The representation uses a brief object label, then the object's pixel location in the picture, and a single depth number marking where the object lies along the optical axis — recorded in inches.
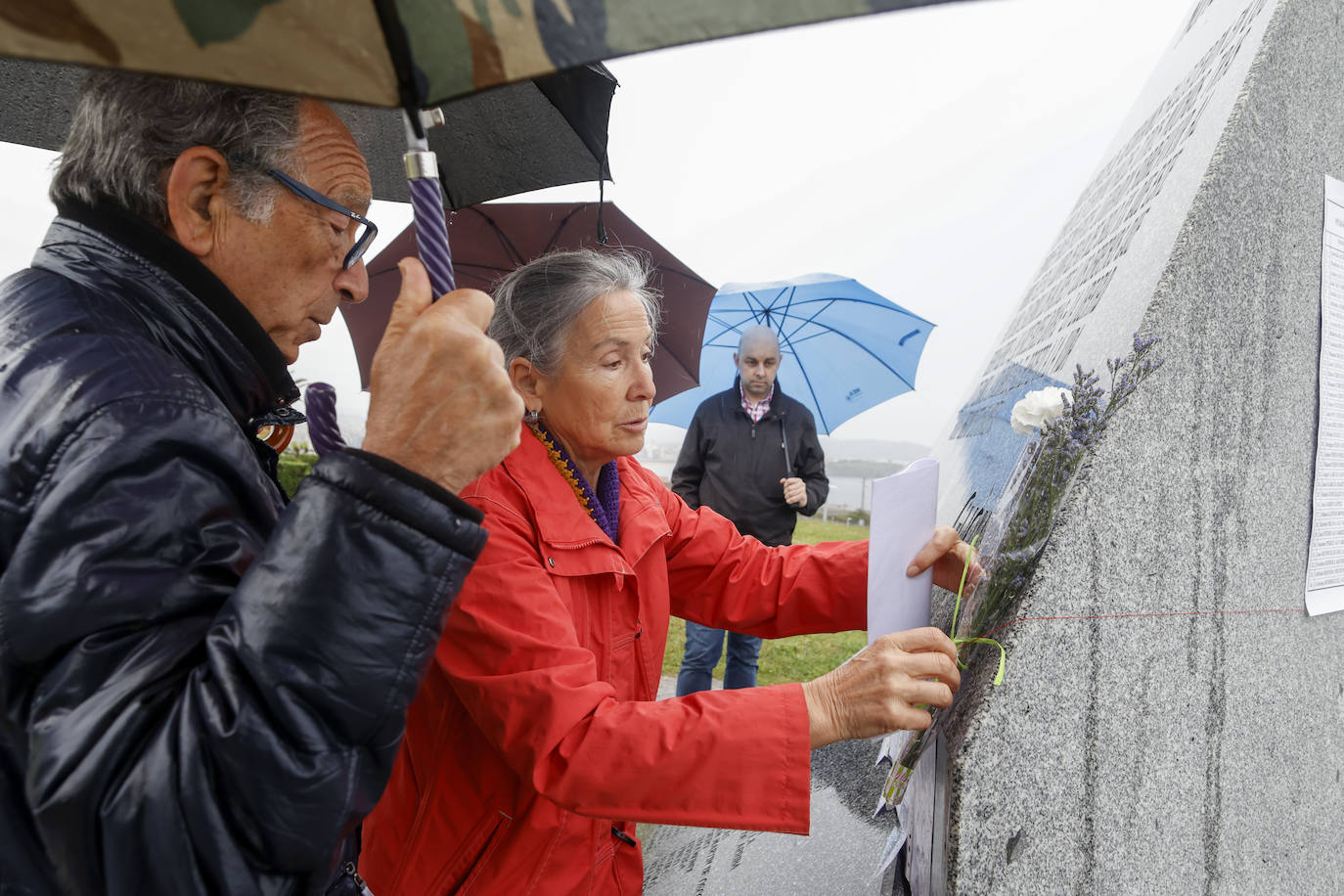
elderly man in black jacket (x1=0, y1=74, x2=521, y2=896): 29.9
